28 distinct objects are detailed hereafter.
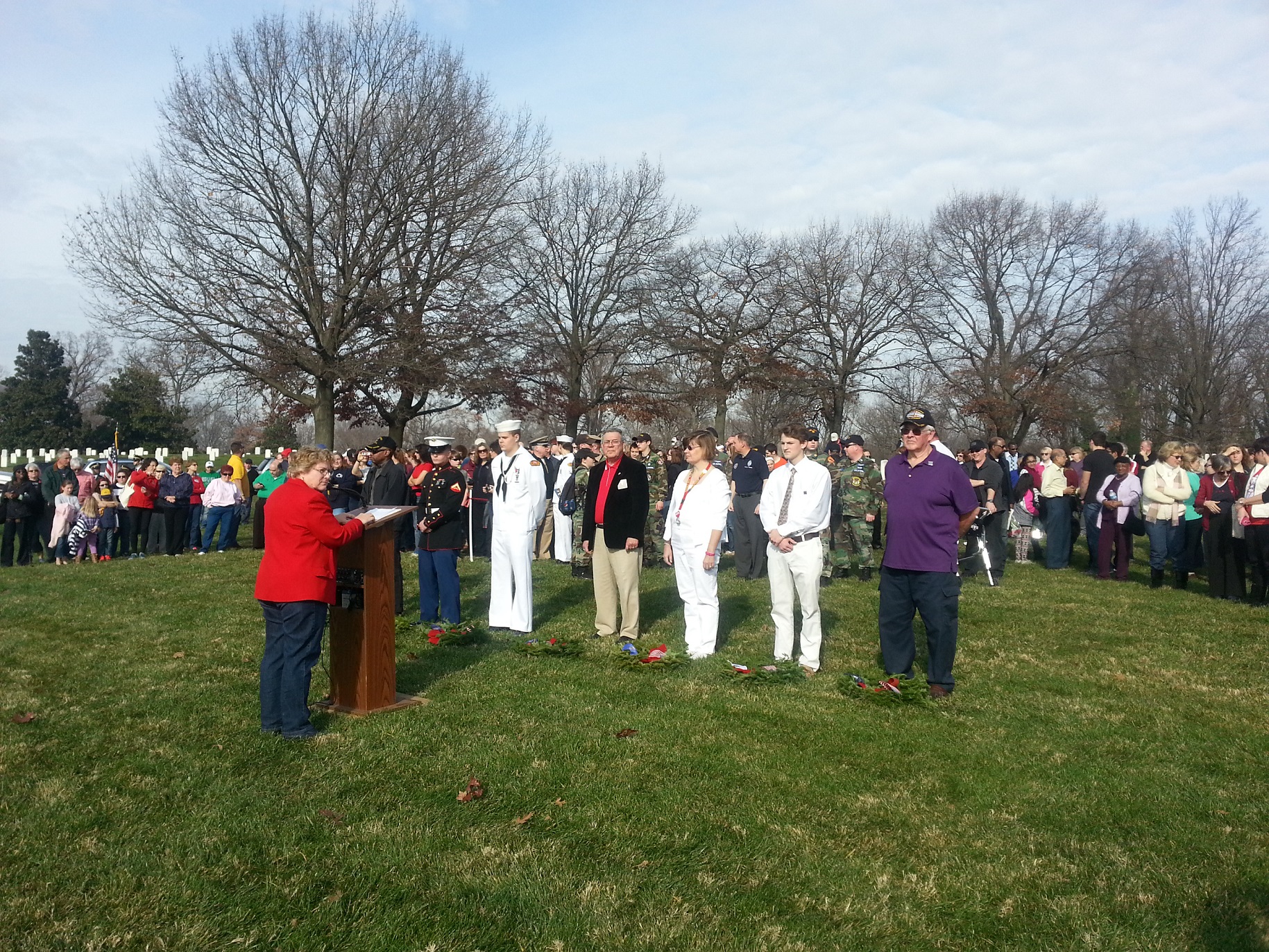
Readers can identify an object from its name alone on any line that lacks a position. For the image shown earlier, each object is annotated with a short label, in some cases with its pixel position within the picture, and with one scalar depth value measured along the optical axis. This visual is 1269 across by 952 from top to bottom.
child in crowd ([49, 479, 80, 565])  17.70
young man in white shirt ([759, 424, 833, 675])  8.45
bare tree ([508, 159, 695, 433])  39.97
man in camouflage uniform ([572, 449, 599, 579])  14.81
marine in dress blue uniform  10.06
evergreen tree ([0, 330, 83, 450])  58.69
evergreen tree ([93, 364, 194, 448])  56.97
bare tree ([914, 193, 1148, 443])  42.94
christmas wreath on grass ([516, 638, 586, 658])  9.09
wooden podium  7.10
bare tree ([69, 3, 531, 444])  25.16
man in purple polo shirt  7.59
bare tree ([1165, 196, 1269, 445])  45.16
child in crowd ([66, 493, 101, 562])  17.83
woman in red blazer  6.40
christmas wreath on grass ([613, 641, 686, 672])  8.54
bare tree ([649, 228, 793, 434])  40.19
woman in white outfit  9.04
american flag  21.00
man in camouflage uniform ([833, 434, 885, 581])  14.38
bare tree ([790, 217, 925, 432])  42.88
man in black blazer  9.67
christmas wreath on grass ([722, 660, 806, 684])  8.04
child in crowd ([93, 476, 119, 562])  18.19
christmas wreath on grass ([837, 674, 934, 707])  7.39
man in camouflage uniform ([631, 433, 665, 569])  14.87
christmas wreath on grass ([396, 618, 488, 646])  9.58
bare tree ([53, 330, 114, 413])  72.38
